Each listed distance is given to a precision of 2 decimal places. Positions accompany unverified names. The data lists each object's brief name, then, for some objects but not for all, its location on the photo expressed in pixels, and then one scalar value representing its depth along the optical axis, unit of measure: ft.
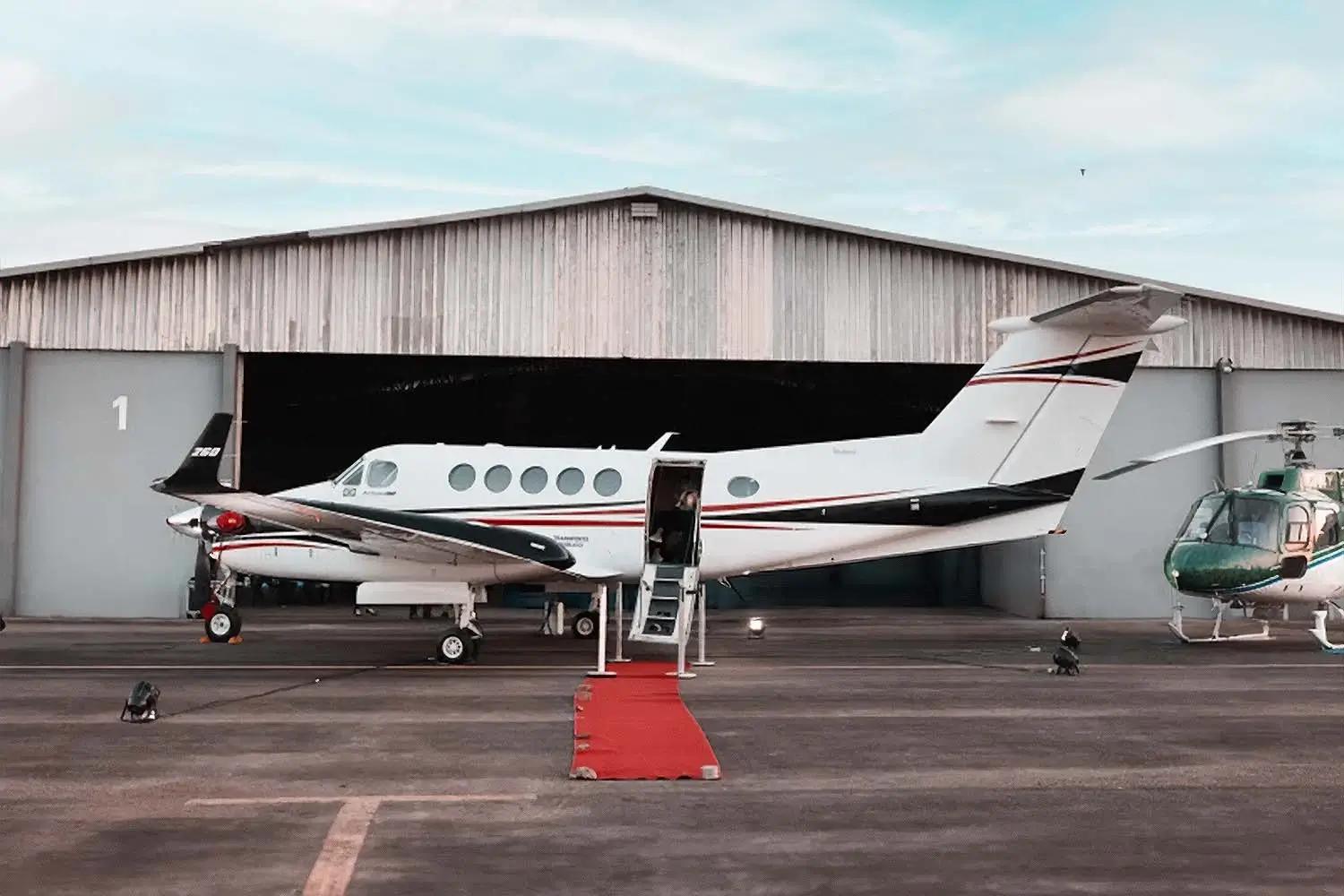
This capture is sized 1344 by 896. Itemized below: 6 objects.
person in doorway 59.47
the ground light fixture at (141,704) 36.58
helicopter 60.29
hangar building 85.71
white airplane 55.67
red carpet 29.37
